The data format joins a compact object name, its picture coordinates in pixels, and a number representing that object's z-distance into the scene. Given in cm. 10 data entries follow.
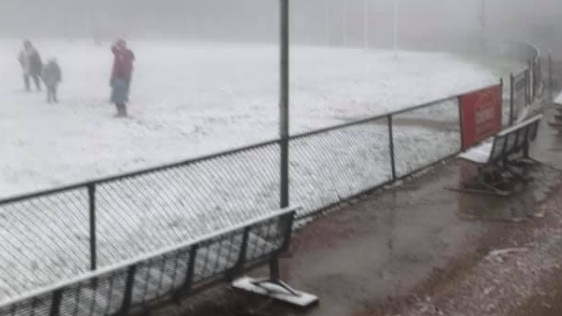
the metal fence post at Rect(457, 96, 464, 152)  1240
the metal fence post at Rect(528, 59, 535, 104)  2131
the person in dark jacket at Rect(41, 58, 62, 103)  2411
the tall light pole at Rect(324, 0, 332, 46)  8456
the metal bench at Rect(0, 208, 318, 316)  532
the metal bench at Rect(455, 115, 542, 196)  1102
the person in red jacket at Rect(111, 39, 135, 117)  2095
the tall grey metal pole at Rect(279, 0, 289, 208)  726
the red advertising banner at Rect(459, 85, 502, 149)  1250
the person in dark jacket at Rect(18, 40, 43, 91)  2630
